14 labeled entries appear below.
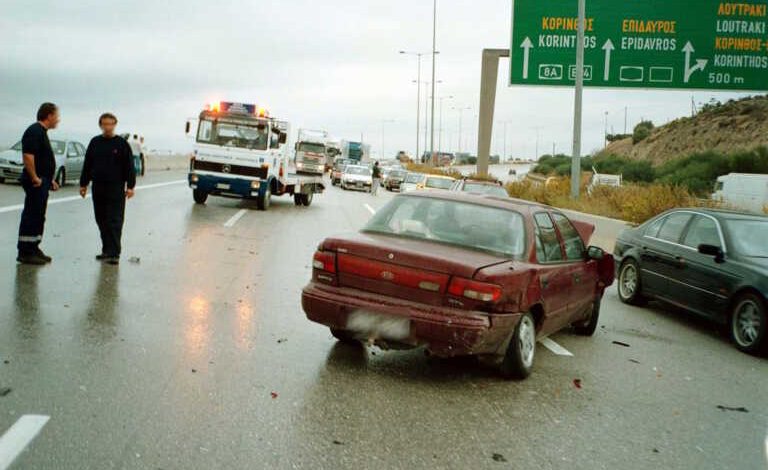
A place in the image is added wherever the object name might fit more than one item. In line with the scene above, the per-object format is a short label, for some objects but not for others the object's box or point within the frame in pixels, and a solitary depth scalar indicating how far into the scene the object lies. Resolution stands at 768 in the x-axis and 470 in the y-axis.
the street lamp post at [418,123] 81.40
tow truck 22.62
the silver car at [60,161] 25.18
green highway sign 23.66
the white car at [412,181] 33.45
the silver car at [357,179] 47.78
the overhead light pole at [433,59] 56.91
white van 28.46
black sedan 8.47
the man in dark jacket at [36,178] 9.86
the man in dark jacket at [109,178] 10.70
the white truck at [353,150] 79.94
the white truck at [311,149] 52.50
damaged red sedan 5.94
